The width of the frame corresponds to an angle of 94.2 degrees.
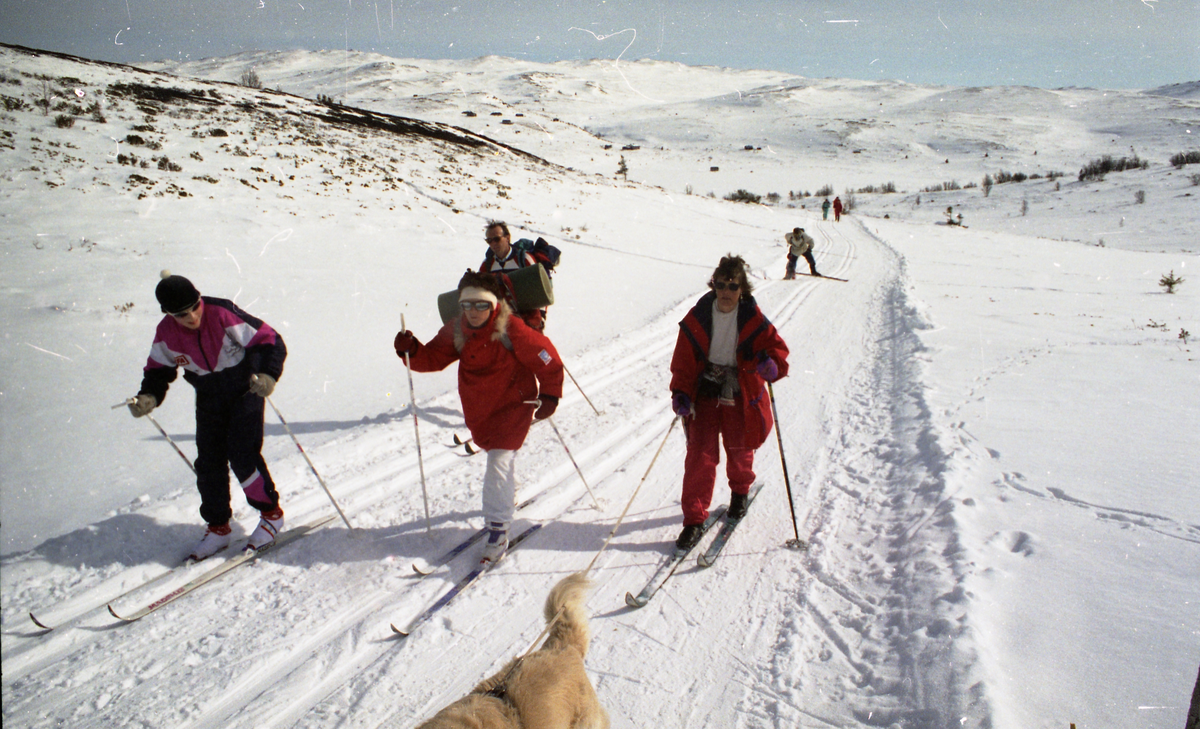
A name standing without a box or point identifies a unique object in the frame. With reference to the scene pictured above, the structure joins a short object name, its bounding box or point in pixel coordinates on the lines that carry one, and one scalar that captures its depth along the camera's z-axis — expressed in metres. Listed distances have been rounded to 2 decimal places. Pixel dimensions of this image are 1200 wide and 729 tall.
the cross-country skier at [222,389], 3.50
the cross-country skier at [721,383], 3.64
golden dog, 1.73
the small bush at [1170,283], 10.50
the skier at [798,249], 13.48
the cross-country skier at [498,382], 3.66
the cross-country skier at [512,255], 5.64
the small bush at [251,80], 43.62
